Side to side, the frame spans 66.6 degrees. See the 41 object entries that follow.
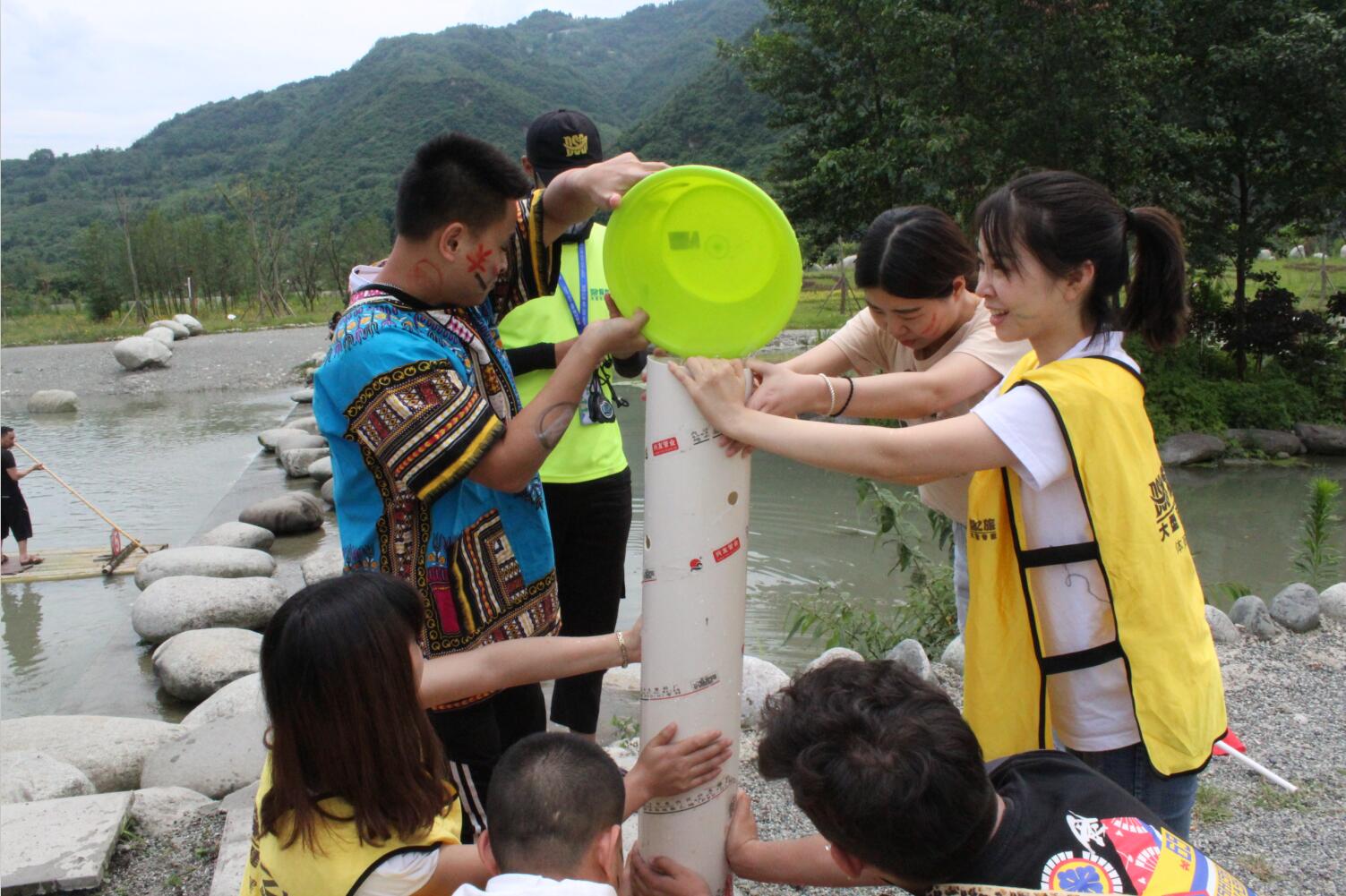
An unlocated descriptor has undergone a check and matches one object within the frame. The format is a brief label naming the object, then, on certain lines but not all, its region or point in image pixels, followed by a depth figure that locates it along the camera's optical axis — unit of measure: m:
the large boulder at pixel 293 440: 11.69
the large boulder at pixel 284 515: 8.62
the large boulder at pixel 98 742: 4.11
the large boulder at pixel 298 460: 10.65
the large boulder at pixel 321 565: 6.55
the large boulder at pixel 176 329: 27.45
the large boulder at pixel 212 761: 3.81
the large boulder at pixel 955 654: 4.47
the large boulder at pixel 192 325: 29.06
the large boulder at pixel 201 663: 5.36
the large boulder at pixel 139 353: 21.50
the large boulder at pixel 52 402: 17.67
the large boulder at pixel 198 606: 6.15
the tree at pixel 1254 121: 11.34
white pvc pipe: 1.77
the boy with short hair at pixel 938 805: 1.47
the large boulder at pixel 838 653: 4.18
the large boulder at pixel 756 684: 4.01
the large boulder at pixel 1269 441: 11.96
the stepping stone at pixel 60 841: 2.74
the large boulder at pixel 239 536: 7.98
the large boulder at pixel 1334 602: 5.16
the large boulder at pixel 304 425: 12.93
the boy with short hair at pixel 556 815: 1.59
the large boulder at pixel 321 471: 10.27
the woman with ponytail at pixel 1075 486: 1.70
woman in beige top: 2.06
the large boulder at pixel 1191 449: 11.55
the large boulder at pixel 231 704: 4.28
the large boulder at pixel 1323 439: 12.05
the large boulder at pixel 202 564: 7.09
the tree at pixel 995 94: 11.53
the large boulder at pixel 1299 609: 4.98
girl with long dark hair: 1.66
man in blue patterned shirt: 1.83
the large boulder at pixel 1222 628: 4.85
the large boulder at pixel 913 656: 4.30
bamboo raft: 7.77
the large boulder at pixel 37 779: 3.59
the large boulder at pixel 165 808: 3.19
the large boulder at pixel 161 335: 25.07
